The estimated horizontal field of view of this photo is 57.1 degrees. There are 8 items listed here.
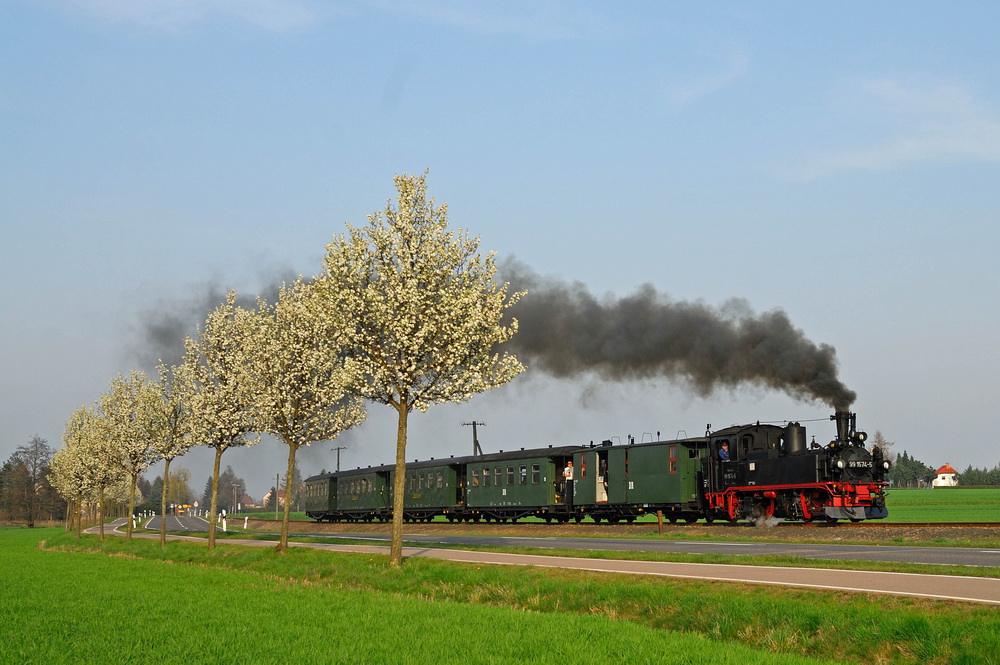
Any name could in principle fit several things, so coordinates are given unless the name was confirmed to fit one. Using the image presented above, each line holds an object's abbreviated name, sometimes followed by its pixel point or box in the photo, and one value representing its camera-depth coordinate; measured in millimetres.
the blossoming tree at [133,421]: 48656
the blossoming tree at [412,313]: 24938
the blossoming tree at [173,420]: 43438
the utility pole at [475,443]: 86188
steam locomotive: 34688
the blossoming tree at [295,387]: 33250
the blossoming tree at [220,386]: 37438
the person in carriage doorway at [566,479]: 47250
